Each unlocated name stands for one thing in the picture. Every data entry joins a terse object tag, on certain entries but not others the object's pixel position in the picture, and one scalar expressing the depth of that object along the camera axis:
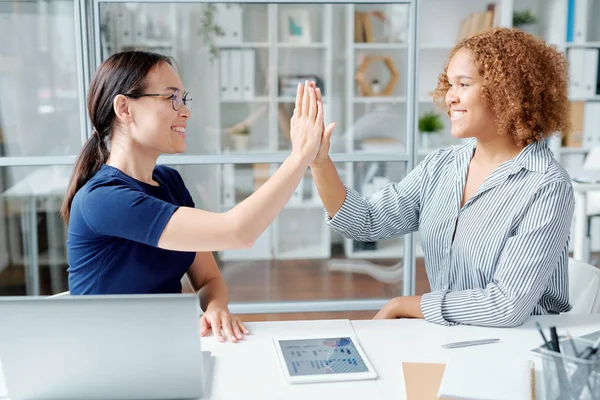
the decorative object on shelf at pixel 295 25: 3.09
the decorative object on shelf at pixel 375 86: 3.20
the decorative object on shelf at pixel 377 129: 3.20
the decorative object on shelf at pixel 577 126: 4.91
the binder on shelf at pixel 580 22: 4.77
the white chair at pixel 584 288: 1.79
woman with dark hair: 1.48
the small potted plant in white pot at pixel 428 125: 4.86
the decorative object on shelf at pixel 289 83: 3.17
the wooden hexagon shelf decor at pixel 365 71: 3.17
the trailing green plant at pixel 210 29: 3.07
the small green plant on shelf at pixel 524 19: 4.87
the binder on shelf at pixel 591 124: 4.93
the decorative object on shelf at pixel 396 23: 3.11
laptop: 1.13
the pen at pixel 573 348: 1.15
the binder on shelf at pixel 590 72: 4.85
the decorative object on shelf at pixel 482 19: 4.77
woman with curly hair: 1.62
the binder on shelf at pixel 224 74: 3.13
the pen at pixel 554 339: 1.14
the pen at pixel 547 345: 1.15
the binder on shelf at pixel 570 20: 4.78
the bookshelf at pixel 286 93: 3.09
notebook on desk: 1.16
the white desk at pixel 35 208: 3.12
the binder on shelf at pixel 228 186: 3.18
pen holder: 1.08
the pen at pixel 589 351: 1.11
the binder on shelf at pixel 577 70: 4.84
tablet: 1.30
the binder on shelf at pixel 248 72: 3.13
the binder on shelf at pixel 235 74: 3.13
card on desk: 1.21
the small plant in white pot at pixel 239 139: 3.16
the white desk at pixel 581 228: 3.81
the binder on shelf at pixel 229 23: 3.06
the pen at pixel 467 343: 1.44
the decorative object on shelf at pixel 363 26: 3.13
